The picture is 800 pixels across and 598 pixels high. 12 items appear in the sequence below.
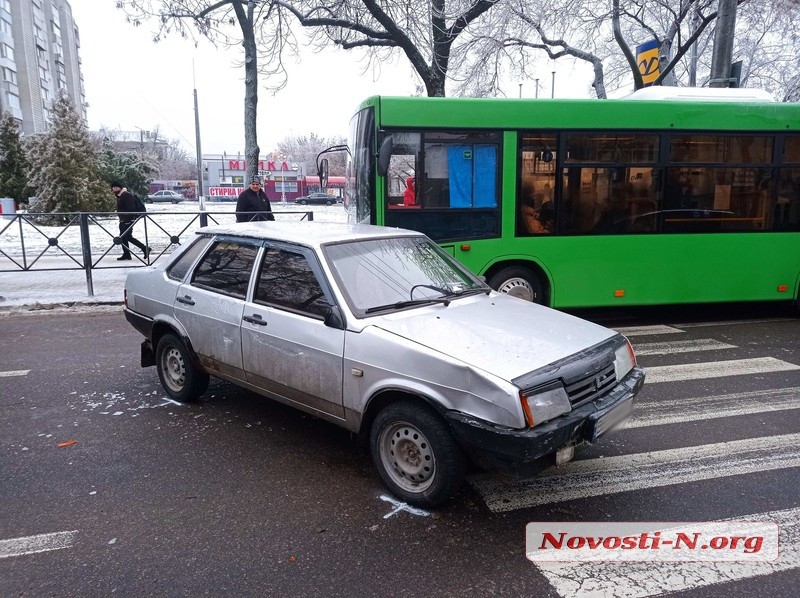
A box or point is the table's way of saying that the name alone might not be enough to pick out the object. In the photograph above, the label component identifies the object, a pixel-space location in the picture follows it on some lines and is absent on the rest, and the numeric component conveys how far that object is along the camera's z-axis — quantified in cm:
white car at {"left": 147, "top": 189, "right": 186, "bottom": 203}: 6059
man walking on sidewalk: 1175
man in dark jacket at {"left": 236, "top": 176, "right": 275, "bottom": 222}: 1218
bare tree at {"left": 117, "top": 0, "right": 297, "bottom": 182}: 1427
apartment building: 5725
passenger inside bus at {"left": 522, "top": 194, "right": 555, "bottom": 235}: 808
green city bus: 775
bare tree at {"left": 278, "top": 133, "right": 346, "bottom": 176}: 9796
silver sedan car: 316
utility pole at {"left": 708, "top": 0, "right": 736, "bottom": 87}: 1152
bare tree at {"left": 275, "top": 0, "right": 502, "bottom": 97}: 1489
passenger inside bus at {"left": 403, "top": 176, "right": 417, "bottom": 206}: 775
